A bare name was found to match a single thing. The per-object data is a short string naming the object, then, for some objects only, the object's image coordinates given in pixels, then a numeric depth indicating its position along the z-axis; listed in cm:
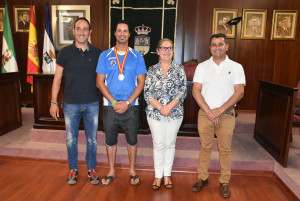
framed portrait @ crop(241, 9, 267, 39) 493
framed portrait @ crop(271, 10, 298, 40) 490
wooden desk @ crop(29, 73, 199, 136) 344
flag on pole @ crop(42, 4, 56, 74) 488
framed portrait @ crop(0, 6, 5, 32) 529
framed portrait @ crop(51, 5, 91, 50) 519
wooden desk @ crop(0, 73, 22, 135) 377
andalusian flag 486
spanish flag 486
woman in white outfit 223
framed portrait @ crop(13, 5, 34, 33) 525
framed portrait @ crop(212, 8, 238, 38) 493
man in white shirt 224
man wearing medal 227
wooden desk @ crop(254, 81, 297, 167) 277
